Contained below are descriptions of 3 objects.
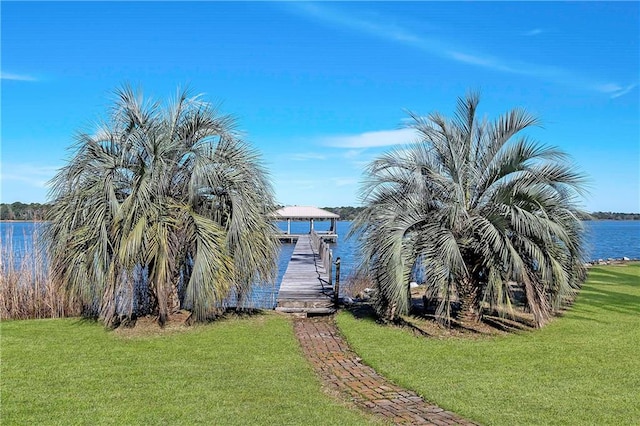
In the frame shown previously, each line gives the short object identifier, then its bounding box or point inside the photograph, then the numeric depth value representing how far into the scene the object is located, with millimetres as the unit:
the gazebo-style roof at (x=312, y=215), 35984
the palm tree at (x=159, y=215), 7531
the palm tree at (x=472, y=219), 7484
